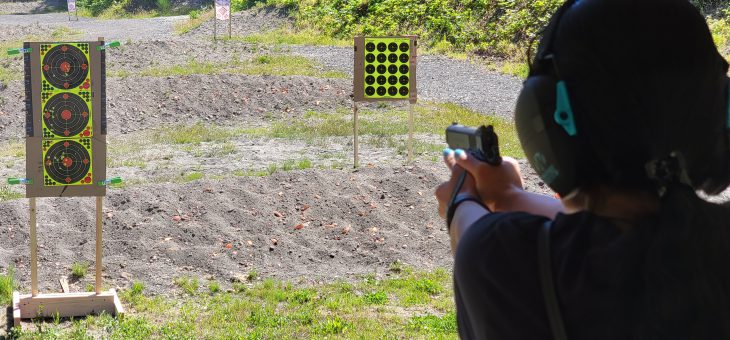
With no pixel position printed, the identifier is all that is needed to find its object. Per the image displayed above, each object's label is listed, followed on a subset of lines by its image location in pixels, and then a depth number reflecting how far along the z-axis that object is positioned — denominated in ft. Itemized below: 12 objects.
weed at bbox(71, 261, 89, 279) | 19.29
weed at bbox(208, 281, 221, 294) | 18.54
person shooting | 3.71
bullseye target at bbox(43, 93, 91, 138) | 16.87
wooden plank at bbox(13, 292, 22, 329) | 16.10
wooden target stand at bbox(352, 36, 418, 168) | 30.45
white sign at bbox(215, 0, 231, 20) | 76.89
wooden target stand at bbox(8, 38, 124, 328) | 16.72
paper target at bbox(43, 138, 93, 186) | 16.94
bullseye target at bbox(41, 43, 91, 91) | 16.83
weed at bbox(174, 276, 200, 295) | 18.46
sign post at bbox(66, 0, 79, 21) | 106.31
